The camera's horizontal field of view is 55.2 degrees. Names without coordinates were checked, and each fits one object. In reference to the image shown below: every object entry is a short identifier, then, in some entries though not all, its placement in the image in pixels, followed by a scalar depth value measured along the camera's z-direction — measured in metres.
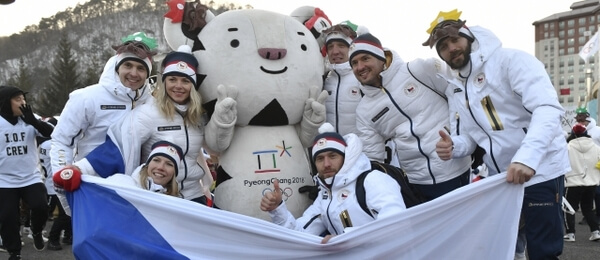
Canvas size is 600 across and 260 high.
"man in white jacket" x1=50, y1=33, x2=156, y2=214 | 4.37
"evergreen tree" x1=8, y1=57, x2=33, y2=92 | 43.88
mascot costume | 4.23
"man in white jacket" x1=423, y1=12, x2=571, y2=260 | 3.21
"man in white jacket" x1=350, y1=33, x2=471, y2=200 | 4.14
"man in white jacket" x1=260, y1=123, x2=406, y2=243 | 3.52
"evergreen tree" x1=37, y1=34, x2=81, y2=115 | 41.25
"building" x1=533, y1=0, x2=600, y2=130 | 90.06
